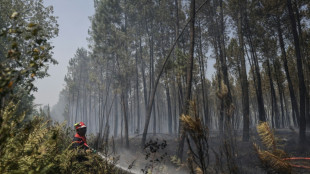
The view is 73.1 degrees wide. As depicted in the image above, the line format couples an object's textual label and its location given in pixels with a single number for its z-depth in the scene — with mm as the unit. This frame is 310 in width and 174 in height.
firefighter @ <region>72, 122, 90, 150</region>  4703
